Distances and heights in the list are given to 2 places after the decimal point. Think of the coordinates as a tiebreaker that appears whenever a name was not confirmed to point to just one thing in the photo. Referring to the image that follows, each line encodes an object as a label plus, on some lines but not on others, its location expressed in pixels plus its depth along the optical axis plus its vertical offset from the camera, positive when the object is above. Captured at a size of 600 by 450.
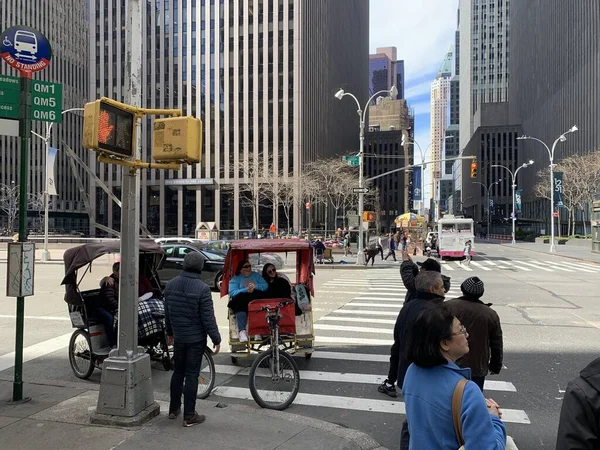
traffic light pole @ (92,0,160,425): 4.63 -1.11
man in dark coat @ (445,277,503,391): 4.13 -0.96
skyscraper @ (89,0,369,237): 66.56 +20.28
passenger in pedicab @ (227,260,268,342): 6.90 -1.05
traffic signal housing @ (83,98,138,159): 4.25 +0.92
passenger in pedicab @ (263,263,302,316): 7.09 -0.96
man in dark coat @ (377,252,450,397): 5.46 -0.87
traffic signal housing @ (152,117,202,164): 4.65 +0.85
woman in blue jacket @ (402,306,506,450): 1.99 -0.78
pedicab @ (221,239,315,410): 5.61 -1.53
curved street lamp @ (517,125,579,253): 39.74 +0.98
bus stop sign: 5.26 +2.02
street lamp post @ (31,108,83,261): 24.53 +0.27
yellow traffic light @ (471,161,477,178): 30.01 +3.71
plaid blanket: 6.37 -1.37
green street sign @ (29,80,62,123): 5.42 +1.44
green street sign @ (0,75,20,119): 5.24 +1.43
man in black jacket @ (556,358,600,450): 1.52 -0.63
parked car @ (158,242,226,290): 16.09 -1.50
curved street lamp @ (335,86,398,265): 26.33 +1.61
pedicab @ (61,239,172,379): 6.40 -1.43
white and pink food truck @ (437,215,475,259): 30.48 -0.78
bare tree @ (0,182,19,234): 63.42 +2.45
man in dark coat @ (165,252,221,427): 4.68 -1.07
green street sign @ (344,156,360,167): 26.50 +3.70
